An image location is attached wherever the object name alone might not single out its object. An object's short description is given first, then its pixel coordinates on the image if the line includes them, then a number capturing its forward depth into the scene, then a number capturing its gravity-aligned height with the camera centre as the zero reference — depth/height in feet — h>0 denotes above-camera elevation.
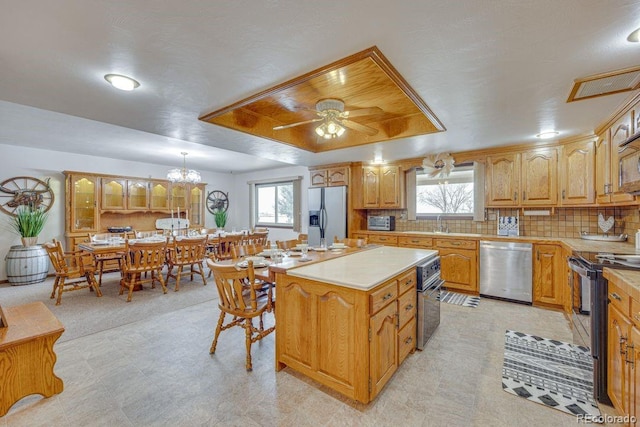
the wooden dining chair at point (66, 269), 12.42 -2.66
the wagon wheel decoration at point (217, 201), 25.27 +1.16
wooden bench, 5.74 -3.19
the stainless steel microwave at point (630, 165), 6.66 +1.31
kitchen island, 5.71 -2.53
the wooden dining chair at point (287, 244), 12.73 -1.45
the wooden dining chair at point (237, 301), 7.22 -2.49
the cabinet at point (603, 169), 9.59 +1.68
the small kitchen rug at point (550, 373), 6.15 -4.18
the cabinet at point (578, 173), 11.12 +1.73
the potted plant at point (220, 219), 24.42 -0.49
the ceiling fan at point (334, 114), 8.19 +3.01
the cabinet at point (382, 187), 16.49 +1.66
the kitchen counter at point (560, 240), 8.59 -1.10
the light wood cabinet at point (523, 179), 12.30 +1.68
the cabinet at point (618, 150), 7.86 +2.02
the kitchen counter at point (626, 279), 4.70 -1.25
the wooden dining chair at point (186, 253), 14.96 -2.22
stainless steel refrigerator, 17.39 -0.02
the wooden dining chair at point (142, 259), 13.08 -2.27
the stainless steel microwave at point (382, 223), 16.57 -0.57
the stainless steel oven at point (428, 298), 8.11 -2.64
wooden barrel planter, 15.19 -2.88
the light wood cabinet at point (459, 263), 13.33 -2.49
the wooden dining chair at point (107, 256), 14.75 -2.47
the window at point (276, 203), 22.04 +0.99
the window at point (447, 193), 15.40 +1.22
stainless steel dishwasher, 12.14 -2.59
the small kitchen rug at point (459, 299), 12.41 -4.06
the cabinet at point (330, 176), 17.65 +2.51
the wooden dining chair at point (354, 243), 12.17 -1.35
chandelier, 17.16 +2.42
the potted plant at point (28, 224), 15.60 -0.60
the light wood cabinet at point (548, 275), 11.46 -2.63
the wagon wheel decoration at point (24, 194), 15.79 +1.17
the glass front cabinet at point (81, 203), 17.37 +0.69
